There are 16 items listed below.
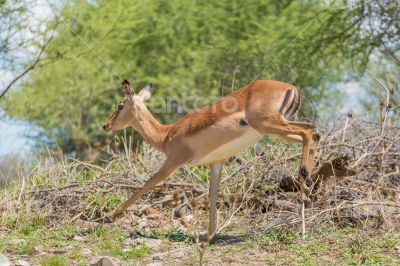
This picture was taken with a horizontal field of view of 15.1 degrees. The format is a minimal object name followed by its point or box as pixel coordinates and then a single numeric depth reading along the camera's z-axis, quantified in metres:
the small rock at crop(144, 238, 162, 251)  13.70
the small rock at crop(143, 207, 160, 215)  17.07
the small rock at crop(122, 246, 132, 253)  13.38
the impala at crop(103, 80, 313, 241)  14.26
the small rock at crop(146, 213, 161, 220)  16.84
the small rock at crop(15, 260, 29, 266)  12.30
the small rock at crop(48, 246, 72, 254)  13.66
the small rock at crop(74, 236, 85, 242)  14.71
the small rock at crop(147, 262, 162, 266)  12.38
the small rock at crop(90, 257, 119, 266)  11.69
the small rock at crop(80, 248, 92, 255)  13.44
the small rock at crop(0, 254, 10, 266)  11.90
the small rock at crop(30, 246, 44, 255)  13.37
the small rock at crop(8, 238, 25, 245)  14.20
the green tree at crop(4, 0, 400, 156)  37.69
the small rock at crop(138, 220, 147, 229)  16.08
